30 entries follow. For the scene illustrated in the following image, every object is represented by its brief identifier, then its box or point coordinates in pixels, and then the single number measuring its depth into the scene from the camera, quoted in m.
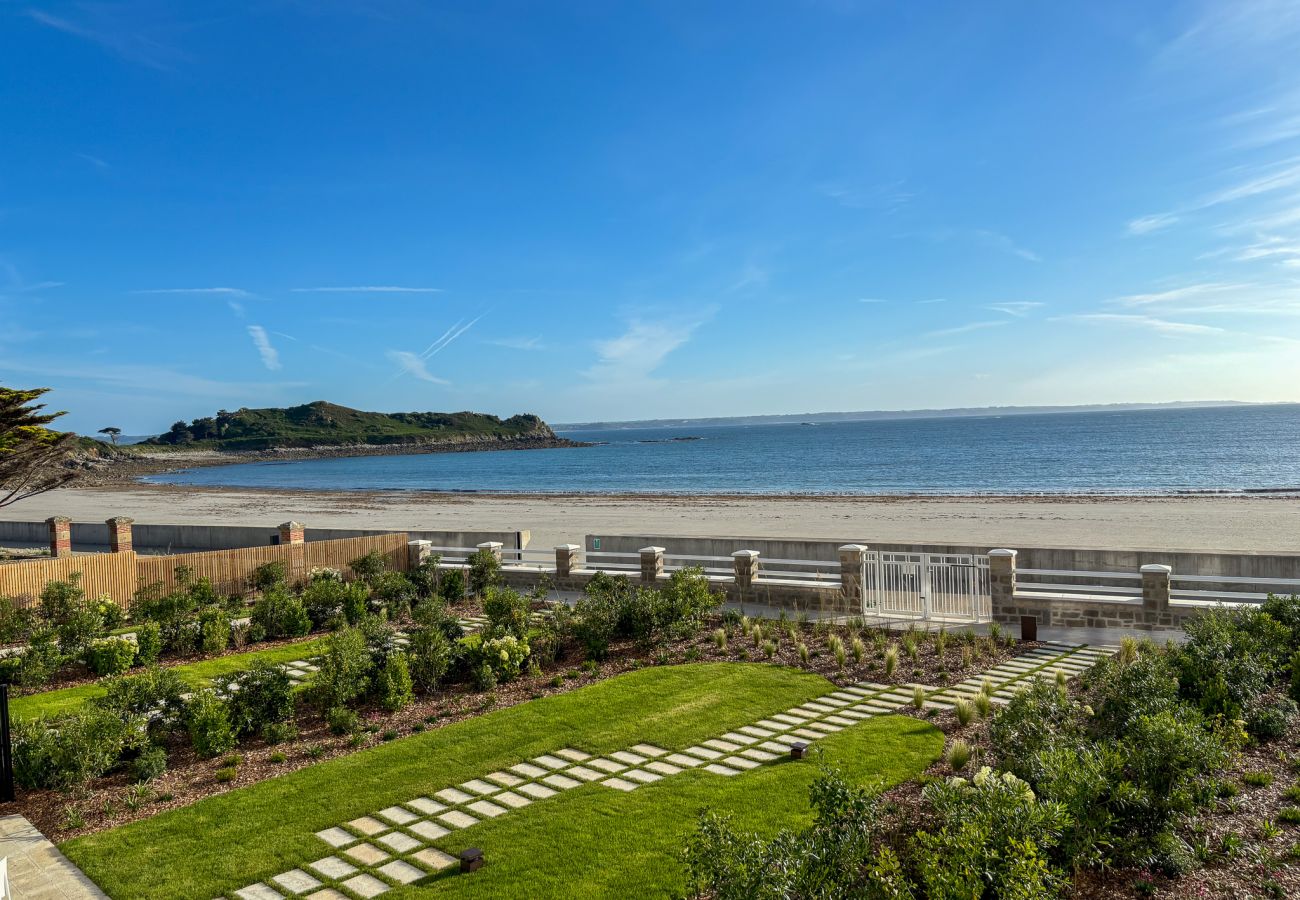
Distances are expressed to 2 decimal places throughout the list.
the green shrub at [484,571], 17.94
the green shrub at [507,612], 12.64
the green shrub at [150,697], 8.83
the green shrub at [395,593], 16.37
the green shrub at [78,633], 12.78
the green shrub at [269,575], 18.06
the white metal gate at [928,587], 14.42
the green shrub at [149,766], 7.90
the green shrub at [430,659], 10.51
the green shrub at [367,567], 18.91
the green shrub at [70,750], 7.61
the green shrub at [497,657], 10.88
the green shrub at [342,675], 9.62
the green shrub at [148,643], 12.80
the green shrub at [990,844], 4.36
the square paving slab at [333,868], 6.00
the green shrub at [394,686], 9.84
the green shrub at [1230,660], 7.80
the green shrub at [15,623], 14.52
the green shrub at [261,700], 9.06
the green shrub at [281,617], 14.77
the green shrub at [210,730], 8.38
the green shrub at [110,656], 12.11
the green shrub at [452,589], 17.62
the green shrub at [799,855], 4.39
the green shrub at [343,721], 9.09
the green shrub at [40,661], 11.45
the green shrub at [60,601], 15.18
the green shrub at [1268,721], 7.57
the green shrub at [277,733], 8.85
